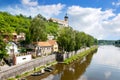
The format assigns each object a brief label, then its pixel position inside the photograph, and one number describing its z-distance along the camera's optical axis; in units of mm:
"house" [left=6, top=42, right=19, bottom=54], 23821
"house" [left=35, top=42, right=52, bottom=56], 29207
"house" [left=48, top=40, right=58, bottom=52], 34608
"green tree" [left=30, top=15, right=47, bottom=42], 30547
